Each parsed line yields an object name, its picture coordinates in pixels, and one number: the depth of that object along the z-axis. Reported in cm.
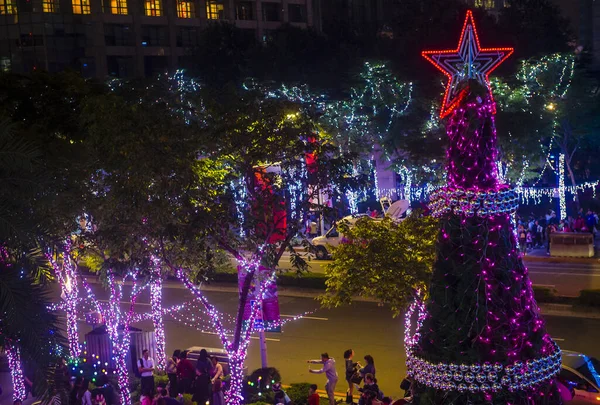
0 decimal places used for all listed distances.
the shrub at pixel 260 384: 1634
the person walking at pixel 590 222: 3532
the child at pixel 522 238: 3305
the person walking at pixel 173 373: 1691
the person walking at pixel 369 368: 1571
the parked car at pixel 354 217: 3641
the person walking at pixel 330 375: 1588
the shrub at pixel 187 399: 1610
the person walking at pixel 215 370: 1631
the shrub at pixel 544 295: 2434
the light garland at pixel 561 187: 3853
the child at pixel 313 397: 1447
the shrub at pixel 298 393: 1585
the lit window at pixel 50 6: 6719
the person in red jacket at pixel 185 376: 1684
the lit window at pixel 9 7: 6769
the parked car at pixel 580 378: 1440
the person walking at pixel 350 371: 1599
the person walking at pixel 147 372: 1705
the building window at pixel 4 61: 6862
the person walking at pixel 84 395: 1507
